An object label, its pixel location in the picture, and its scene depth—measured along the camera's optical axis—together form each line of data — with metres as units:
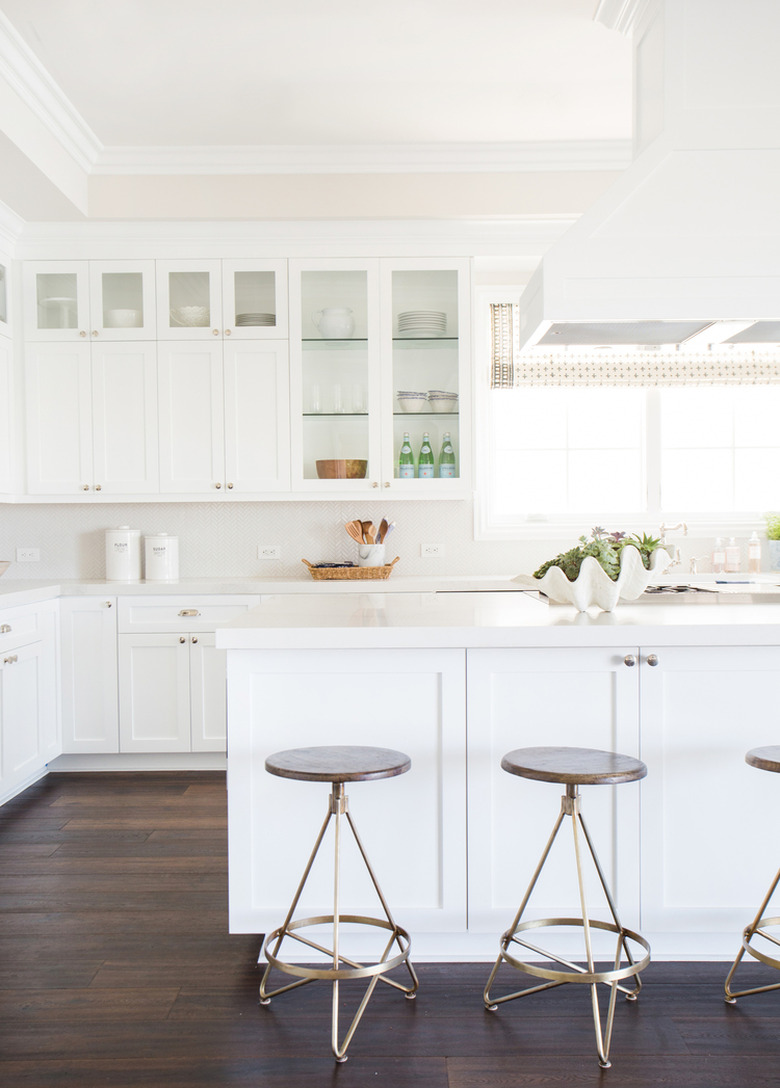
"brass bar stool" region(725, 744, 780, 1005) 2.05
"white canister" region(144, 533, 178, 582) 4.49
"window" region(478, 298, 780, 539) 4.91
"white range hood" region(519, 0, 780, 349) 2.65
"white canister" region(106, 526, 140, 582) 4.48
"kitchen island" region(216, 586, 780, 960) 2.34
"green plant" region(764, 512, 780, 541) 4.70
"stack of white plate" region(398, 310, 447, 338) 4.44
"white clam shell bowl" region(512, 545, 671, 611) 2.51
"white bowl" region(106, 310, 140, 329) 4.41
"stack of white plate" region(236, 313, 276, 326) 4.43
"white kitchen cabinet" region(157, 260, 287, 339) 4.41
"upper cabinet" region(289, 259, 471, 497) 4.43
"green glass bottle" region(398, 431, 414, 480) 4.47
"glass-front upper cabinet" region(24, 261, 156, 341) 4.40
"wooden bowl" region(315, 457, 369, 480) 4.43
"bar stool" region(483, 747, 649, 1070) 1.94
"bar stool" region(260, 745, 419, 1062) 1.96
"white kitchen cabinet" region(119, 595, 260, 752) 4.20
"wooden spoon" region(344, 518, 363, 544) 4.55
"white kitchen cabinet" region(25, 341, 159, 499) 4.41
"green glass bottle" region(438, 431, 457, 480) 4.47
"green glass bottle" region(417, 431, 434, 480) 4.47
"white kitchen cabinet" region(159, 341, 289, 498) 4.41
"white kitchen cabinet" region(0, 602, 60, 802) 3.62
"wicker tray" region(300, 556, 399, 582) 4.37
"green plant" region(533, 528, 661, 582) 2.55
